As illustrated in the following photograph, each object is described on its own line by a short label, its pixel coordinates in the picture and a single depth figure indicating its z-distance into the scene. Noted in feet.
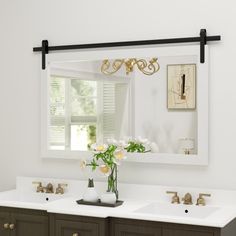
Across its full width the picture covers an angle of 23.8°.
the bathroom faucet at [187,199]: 11.36
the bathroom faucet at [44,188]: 12.93
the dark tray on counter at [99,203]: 11.23
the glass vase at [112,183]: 11.66
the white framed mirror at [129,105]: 11.47
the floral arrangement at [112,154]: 11.50
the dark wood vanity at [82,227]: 10.05
